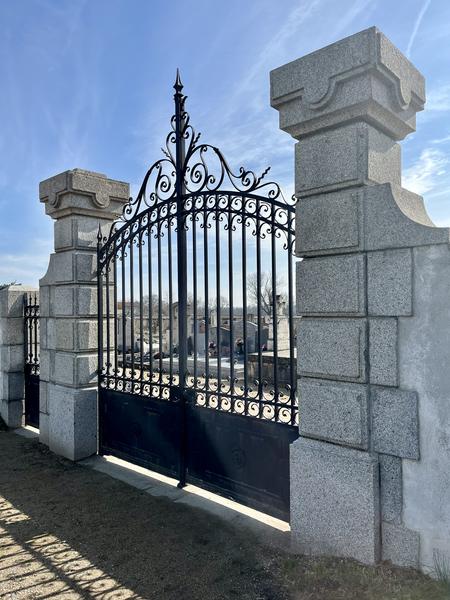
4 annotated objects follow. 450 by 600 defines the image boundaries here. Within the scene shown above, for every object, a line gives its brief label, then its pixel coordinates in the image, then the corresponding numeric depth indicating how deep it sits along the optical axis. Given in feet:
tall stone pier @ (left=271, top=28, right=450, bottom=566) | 9.97
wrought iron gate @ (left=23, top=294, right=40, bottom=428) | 25.71
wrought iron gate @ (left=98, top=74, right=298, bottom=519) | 13.78
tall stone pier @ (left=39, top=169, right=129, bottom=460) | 20.25
